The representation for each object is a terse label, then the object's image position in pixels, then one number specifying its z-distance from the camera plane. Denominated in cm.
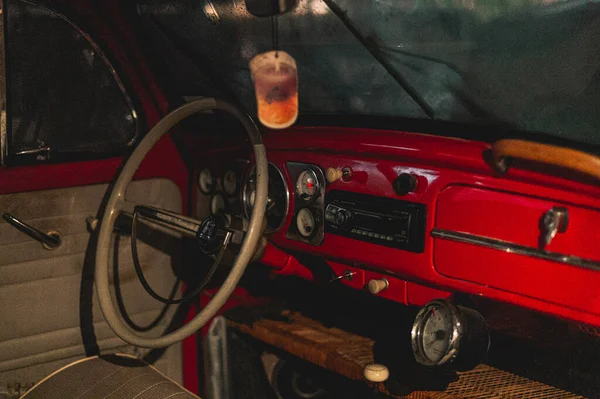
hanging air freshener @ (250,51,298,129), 160
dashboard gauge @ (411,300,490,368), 150
